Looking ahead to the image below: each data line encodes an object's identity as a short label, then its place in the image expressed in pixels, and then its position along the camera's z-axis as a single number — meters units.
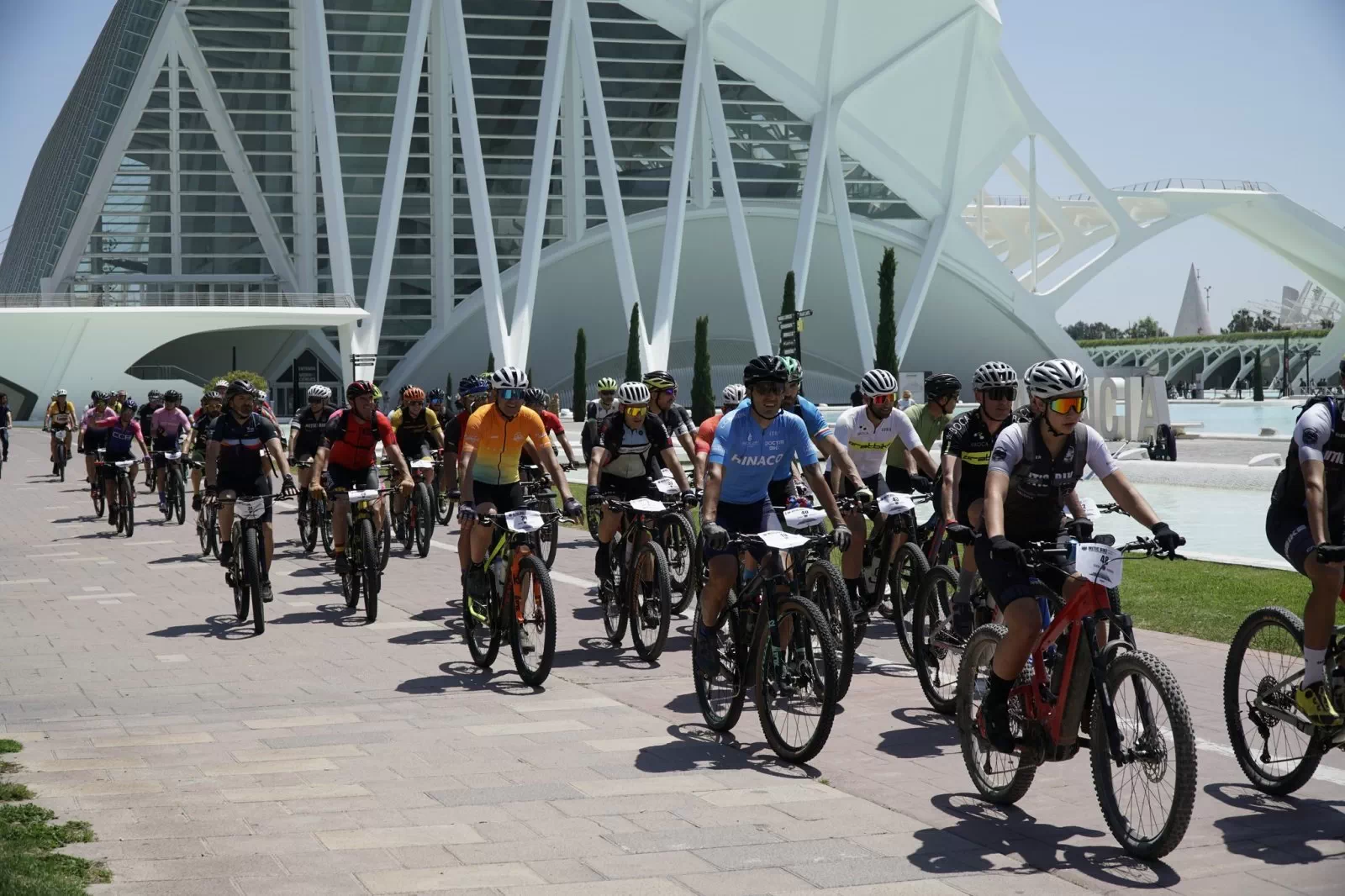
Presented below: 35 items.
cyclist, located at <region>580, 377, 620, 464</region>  14.12
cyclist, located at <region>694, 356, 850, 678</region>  7.35
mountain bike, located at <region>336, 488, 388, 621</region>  11.43
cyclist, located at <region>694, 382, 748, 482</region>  11.87
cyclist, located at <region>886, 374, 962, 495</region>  9.73
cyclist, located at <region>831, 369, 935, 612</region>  9.69
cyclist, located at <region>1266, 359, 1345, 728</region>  5.74
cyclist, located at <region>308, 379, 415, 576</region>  11.82
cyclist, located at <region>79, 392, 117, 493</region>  21.28
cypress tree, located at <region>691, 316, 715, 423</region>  47.25
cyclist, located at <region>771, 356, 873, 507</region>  8.52
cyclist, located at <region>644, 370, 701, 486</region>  11.84
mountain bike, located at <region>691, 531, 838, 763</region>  6.55
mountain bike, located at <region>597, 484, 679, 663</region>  9.36
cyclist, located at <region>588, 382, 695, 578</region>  10.67
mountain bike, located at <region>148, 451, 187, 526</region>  20.27
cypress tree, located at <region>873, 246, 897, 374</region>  43.22
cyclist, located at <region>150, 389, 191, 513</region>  20.44
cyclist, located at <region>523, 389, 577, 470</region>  12.37
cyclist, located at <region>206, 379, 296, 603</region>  11.59
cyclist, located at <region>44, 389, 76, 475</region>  30.20
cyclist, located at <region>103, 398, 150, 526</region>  19.64
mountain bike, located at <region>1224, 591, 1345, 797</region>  5.81
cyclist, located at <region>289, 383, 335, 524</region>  15.05
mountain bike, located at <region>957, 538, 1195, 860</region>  5.01
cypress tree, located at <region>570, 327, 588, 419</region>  54.97
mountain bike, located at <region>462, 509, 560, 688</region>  8.57
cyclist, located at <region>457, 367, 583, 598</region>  9.62
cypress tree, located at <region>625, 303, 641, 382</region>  51.01
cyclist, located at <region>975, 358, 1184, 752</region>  5.71
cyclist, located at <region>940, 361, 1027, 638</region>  7.86
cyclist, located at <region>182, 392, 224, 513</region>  17.47
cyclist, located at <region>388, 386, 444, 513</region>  16.41
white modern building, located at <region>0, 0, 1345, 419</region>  61.19
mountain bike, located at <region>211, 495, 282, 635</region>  10.91
